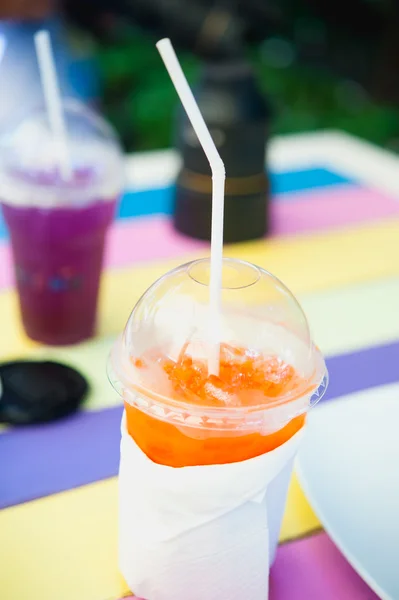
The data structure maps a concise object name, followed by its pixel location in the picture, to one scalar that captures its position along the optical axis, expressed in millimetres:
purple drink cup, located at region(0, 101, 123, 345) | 1056
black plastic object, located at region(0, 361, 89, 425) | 939
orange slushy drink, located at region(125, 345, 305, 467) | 650
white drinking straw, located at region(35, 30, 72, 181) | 1009
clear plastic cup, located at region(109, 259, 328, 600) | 644
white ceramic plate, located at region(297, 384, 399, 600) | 711
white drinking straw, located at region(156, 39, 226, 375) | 663
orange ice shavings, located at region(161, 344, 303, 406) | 656
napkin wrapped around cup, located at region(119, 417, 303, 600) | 642
